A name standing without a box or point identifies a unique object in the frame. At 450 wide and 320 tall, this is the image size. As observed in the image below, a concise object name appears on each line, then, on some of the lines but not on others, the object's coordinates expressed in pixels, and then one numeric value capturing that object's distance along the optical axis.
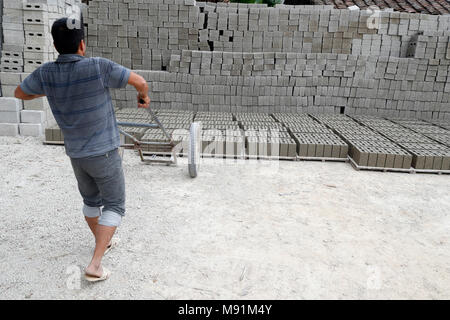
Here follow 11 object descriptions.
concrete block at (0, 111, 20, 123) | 7.58
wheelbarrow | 5.26
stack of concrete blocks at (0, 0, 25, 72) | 7.49
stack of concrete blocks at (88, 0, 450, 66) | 10.16
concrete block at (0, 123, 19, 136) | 7.55
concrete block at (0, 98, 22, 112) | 7.50
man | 2.56
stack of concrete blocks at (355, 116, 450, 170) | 6.41
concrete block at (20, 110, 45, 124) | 7.64
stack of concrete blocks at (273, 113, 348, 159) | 6.80
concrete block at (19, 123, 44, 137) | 7.62
